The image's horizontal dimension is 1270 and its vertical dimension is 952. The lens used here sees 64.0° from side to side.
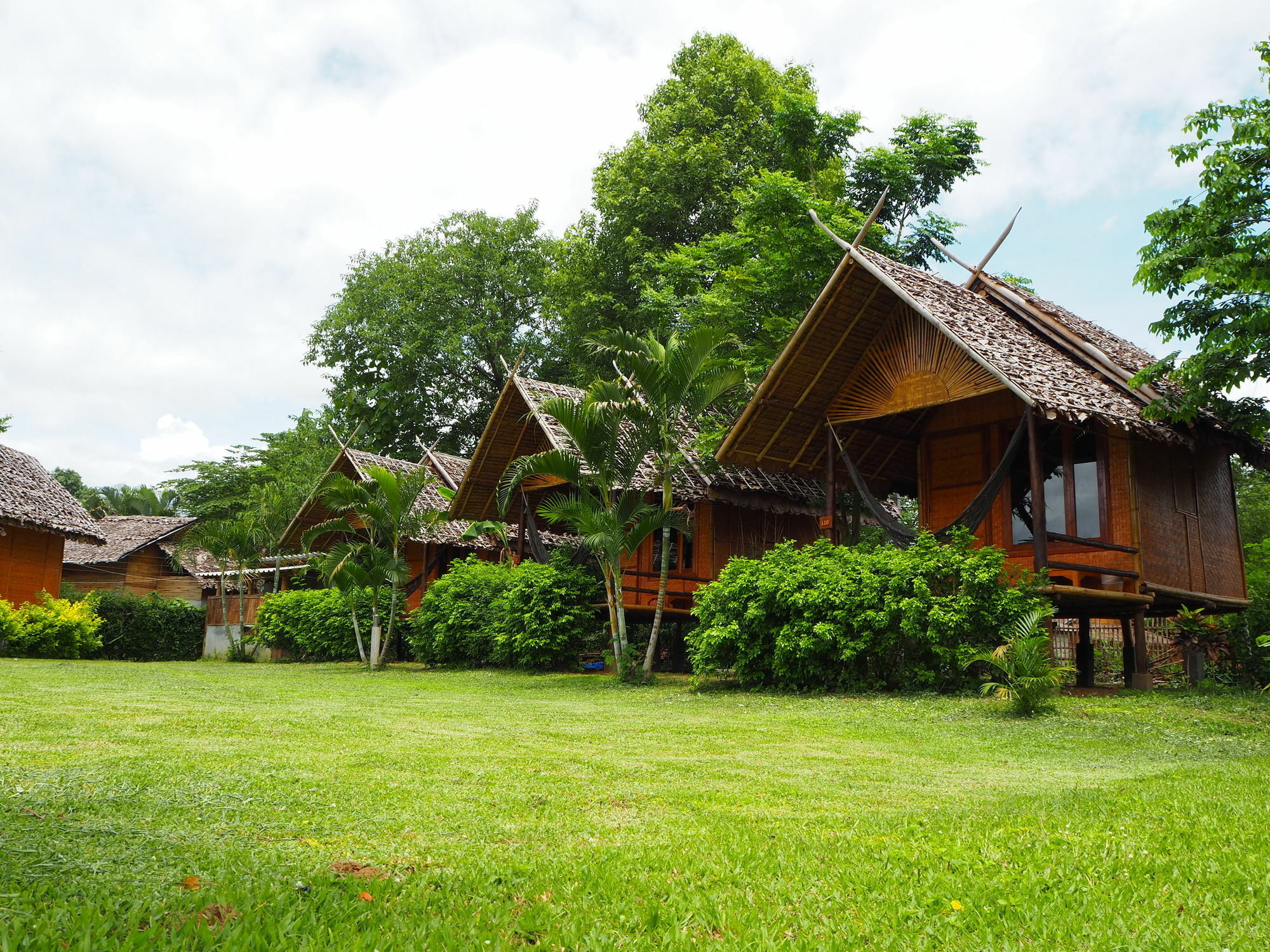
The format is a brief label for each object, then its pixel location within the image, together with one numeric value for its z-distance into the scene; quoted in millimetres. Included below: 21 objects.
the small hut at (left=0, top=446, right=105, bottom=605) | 22516
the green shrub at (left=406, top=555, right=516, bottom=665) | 18266
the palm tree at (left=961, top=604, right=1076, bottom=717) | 9398
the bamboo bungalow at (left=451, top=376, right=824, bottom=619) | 18250
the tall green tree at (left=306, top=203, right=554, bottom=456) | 34375
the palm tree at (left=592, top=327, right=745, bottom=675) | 13938
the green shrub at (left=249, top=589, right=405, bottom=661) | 21797
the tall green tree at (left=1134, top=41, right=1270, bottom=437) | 10062
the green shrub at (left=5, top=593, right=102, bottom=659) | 21469
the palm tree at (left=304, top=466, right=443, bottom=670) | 17719
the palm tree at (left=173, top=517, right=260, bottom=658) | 23281
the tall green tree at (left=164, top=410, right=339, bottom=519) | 36344
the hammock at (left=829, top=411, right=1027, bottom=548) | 12008
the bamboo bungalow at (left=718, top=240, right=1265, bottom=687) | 12570
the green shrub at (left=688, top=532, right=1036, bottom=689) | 11266
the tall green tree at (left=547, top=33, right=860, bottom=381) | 28984
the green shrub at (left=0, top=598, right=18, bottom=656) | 21109
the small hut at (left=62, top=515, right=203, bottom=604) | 36375
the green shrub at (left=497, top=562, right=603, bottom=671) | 16672
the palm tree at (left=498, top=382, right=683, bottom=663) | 14133
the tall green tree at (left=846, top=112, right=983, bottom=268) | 22156
